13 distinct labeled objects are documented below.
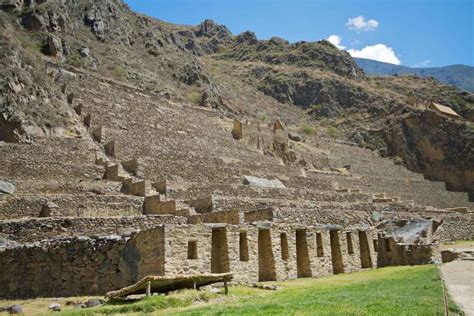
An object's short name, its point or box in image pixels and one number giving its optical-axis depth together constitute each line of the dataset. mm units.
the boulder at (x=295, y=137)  61438
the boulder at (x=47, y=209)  19766
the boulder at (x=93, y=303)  12312
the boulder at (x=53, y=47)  48812
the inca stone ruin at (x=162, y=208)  14844
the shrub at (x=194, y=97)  63484
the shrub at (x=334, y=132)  76475
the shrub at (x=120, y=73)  55531
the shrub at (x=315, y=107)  94312
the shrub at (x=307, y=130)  74312
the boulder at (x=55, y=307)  12430
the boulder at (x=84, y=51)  54938
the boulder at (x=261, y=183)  29719
